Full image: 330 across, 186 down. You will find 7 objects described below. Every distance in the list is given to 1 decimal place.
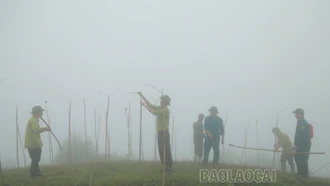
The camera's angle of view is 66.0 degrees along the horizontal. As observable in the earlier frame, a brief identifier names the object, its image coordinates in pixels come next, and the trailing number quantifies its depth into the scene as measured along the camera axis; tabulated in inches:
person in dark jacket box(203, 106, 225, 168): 359.9
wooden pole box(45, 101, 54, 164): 510.9
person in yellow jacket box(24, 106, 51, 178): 297.3
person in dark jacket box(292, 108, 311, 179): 312.9
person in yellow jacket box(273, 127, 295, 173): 393.1
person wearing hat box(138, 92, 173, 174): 283.4
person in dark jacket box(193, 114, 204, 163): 451.8
